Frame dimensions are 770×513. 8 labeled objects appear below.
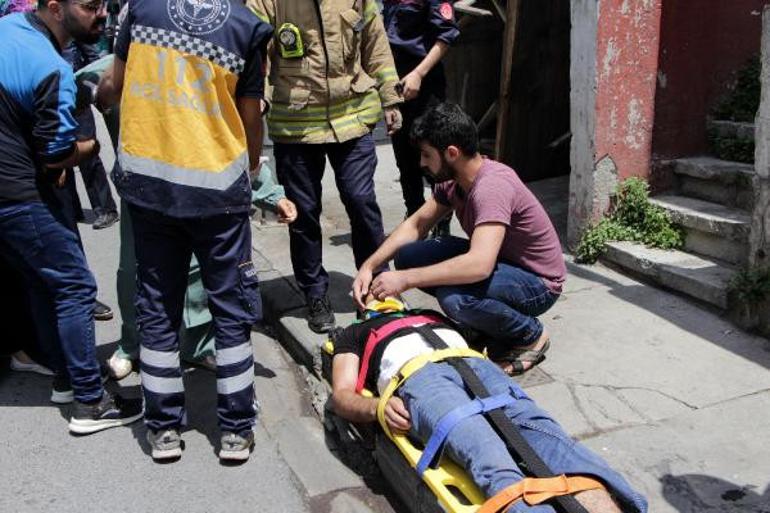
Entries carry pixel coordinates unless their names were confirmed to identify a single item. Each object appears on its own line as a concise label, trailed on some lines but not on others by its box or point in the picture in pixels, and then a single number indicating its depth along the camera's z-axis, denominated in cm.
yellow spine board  238
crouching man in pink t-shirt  326
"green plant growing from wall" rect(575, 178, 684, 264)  464
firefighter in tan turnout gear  378
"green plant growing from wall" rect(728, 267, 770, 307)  377
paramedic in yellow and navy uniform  281
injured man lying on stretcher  233
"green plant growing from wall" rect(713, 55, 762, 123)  480
